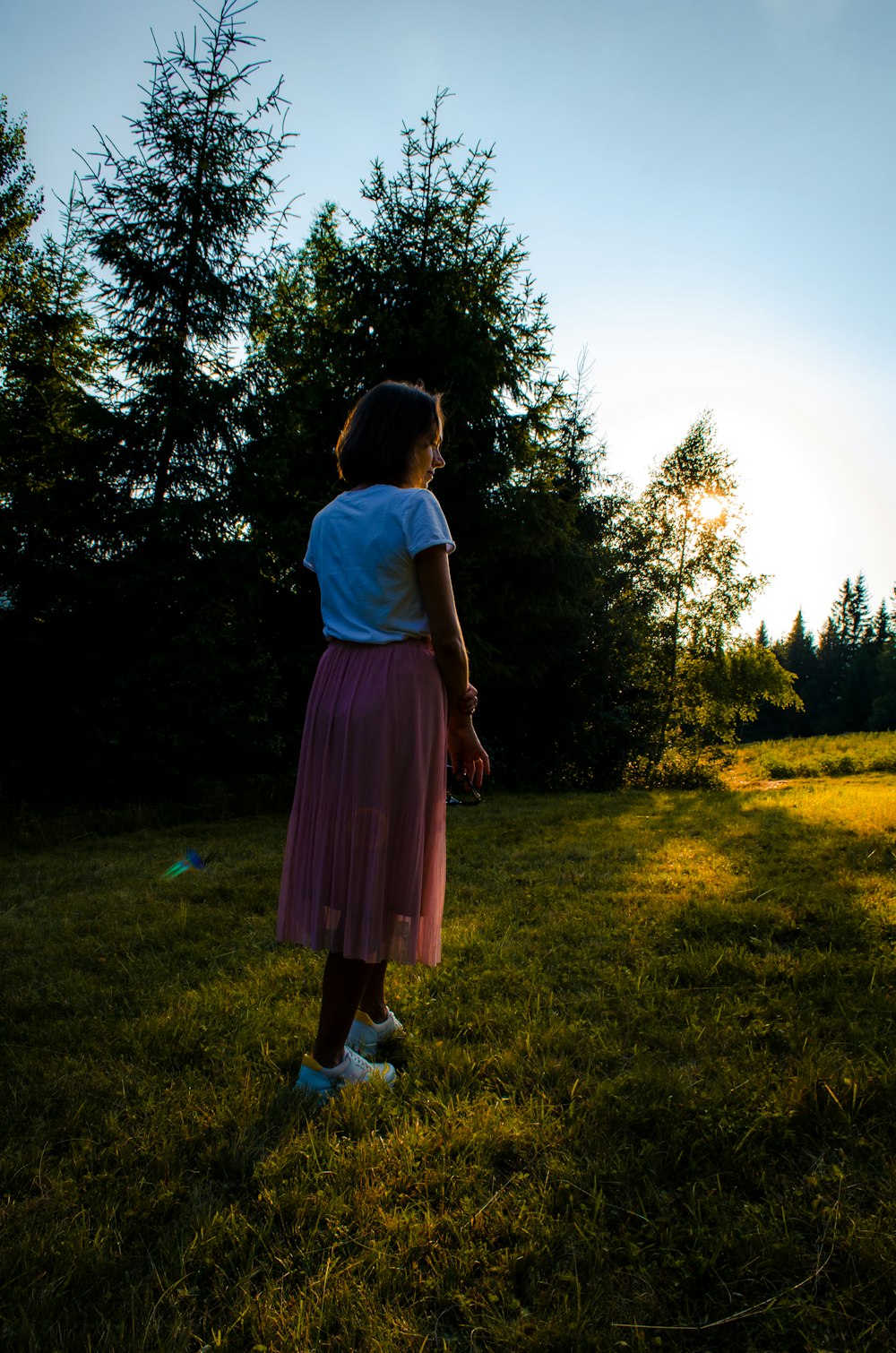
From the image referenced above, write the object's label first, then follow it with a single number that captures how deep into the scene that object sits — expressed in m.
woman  2.01
